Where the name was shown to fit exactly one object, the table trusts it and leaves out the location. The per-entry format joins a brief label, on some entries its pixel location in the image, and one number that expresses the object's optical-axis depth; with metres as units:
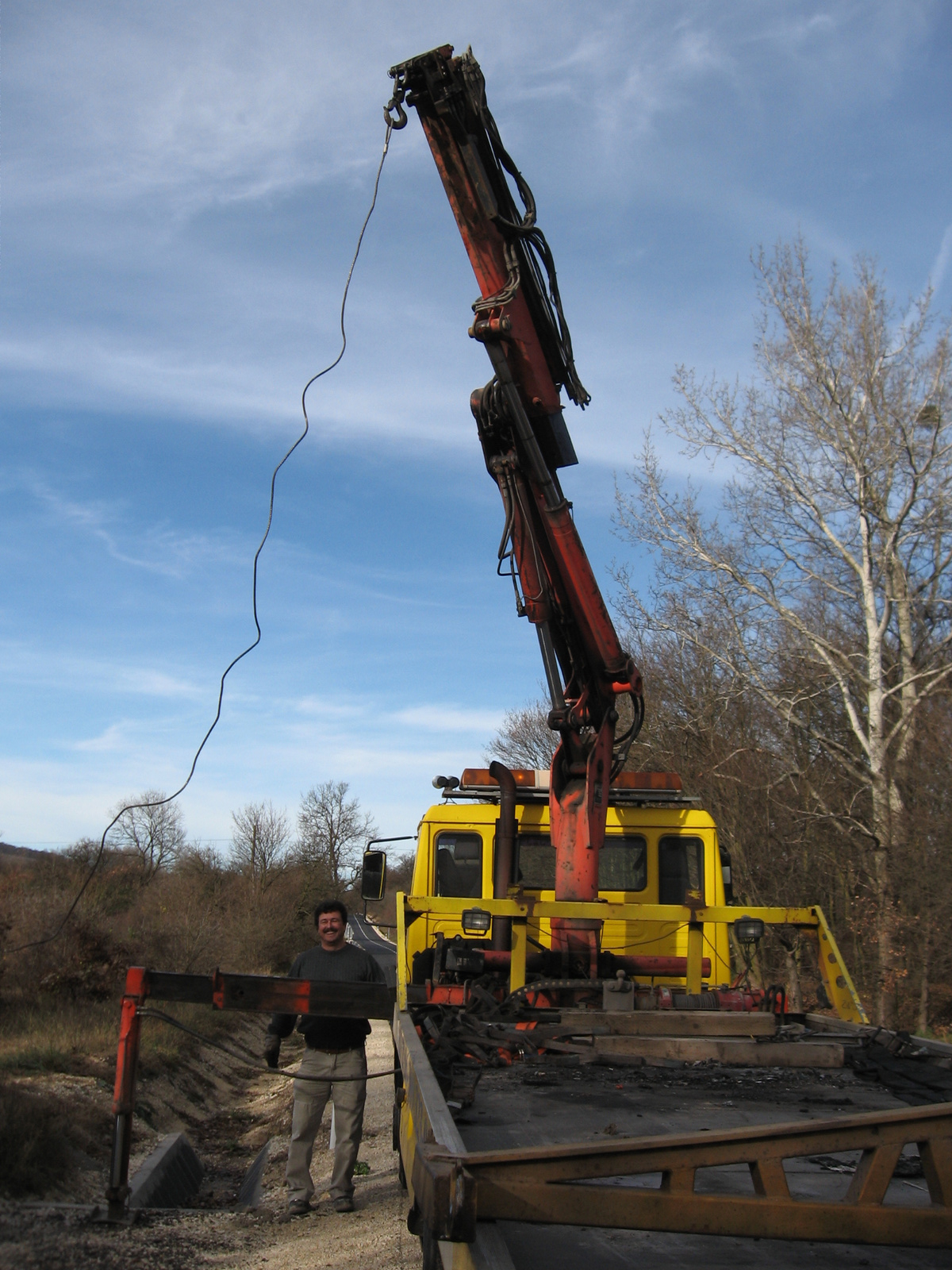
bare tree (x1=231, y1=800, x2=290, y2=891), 42.56
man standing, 5.86
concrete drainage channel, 6.84
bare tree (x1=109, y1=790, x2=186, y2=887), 49.59
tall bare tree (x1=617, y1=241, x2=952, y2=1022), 16.45
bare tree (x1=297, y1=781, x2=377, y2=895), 49.78
